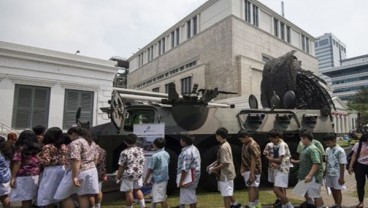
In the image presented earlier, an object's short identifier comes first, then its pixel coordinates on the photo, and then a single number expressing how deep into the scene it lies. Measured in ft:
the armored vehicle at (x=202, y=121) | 27.07
